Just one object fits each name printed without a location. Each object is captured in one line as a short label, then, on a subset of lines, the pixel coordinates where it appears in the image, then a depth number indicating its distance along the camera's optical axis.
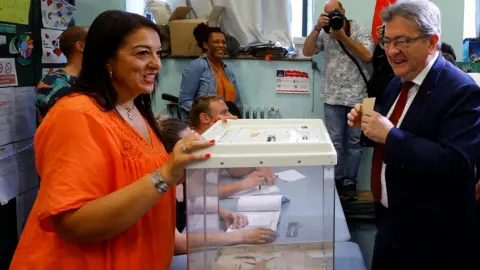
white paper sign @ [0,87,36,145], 2.33
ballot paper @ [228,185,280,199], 1.32
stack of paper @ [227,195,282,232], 1.38
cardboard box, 3.51
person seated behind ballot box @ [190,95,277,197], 2.35
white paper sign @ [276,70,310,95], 3.55
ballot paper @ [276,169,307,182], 1.14
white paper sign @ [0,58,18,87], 2.28
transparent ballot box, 0.96
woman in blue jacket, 3.33
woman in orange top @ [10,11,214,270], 0.89
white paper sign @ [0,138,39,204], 2.35
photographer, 3.16
